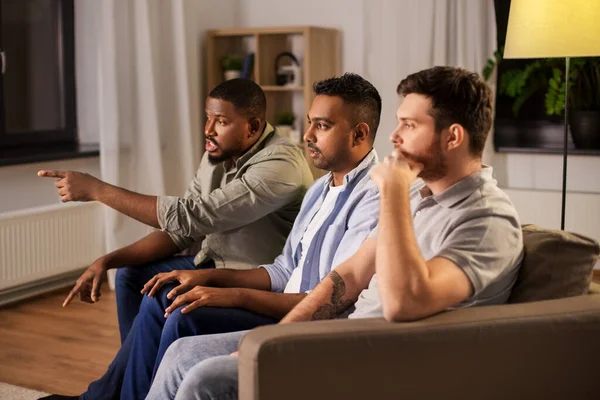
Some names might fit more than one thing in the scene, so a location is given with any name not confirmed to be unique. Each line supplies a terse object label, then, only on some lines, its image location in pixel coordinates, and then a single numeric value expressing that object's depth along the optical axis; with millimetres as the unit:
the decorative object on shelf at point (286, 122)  5242
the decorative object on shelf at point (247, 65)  5215
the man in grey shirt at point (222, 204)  2715
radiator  4219
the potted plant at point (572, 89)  4832
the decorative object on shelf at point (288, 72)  5207
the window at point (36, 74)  4625
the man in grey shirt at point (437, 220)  1676
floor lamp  2877
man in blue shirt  2273
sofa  1605
